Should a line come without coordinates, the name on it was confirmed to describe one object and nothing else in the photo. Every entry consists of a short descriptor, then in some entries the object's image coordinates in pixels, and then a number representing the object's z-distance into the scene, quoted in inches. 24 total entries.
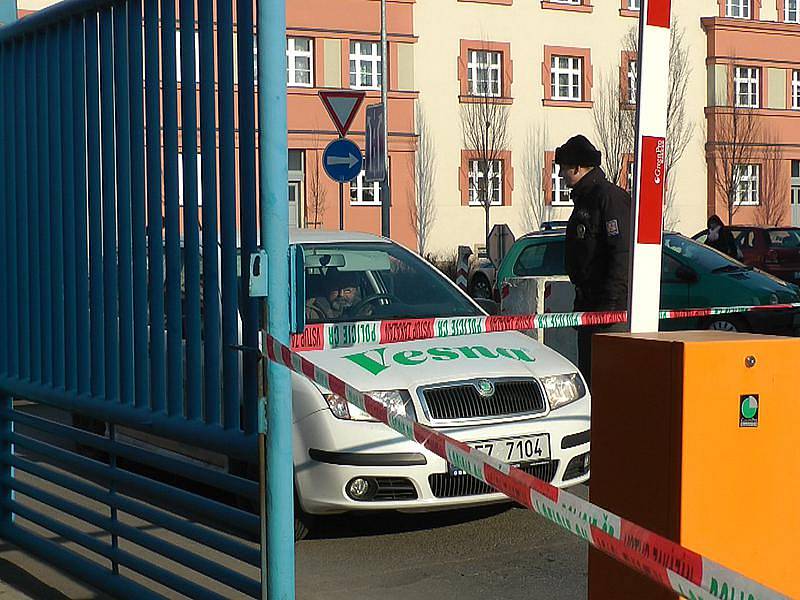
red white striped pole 170.2
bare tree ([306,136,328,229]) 1492.4
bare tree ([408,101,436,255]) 1545.3
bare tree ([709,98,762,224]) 1696.6
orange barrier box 128.0
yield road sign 594.5
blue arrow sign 598.2
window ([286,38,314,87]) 1498.5
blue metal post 151.9
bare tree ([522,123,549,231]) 1611.7
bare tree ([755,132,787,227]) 1745.8
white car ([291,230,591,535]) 238.7
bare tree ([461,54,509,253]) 1562.5
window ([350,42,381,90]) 1533.0
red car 964.0
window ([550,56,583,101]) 1633.9
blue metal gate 162.9
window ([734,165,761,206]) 1739.2
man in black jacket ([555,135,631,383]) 312.7
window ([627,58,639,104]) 1649.9
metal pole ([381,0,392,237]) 845.2
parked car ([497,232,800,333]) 561.9
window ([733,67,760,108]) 1732.3
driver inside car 283.2
